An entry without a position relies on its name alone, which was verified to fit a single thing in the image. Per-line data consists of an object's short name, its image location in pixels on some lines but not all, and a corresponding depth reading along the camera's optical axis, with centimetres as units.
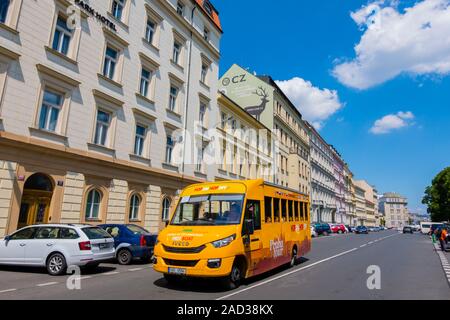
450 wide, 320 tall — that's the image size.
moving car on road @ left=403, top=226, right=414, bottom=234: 6494
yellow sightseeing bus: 724
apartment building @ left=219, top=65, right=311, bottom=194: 4100
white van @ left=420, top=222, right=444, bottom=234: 5838
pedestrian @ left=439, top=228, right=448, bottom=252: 2018
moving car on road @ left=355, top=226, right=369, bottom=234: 5273
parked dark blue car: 1218
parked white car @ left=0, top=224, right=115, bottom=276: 949
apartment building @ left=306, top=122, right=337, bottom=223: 6184
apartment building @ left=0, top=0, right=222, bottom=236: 1312
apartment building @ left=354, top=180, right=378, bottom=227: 11788
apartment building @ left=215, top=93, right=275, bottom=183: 2943
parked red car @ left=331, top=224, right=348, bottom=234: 5053
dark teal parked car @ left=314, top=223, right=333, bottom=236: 3994
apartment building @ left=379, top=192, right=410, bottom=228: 18950
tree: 6800
